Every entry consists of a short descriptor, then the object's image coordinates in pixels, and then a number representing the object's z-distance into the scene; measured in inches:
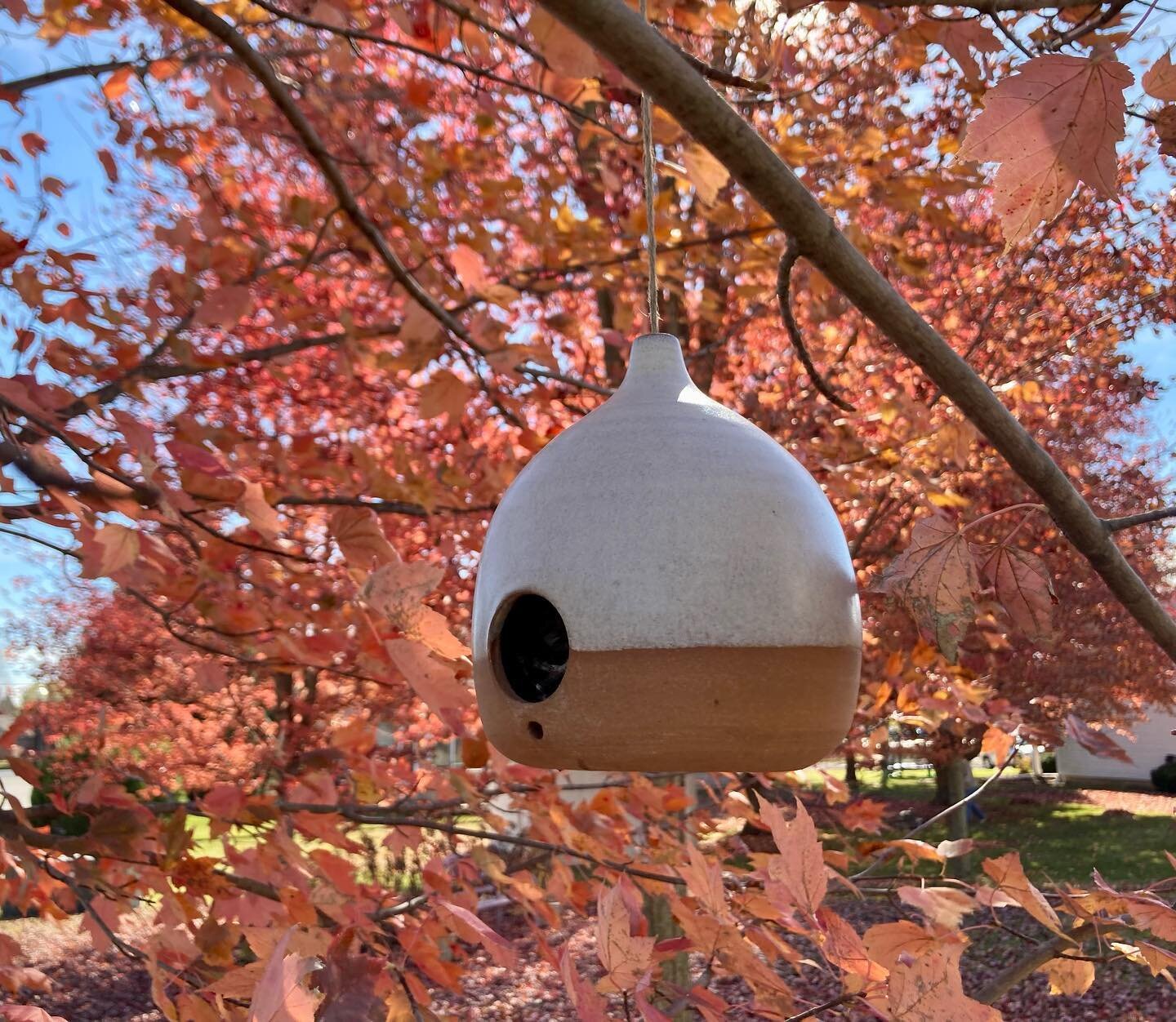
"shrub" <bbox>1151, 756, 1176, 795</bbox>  645.9
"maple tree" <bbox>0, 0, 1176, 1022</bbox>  44.1
